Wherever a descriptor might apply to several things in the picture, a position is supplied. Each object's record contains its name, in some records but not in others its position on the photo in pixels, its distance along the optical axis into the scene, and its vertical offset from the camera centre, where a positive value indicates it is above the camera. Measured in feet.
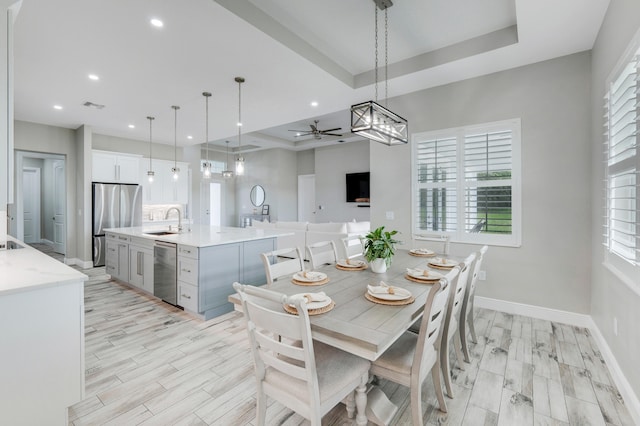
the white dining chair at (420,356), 4.85 -2.68
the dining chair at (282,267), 6.84 -1.44
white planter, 7.47 -1.40
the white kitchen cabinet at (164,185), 22.35 +2.03
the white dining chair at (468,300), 7.65 -2.50
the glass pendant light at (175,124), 15.48 +5.39
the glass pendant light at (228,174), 13.79 +1.71
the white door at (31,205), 28.15 +0.49
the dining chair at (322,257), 8.35 -1.46
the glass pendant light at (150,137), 17.17 +5.36
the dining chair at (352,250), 9.90 -1.43
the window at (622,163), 6.27 +1.17
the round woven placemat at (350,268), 7.91 -1.56
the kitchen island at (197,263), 10.76 -2.17
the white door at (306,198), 31.71 +1.36
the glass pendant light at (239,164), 12.68 +2.02
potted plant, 7.39 -0.99
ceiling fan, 21.57 +5.96
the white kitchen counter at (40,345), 5.02 -2.45
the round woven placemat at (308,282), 6.45 -1.59
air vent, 14.66 +5.35
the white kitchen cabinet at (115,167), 19.51 +2.99
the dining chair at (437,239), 10.67 -1.14
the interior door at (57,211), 24.09 -0.08
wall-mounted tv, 27.07 +2.18
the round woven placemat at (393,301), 5.28 -1.65
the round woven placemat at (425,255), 9.81 -1.48
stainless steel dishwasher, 11.59 -2.51
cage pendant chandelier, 7.46 +2.42
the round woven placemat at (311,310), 4.72 -1.65
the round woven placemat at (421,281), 6.66 -1.60
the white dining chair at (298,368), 3.97 -2.60
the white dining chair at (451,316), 6.08 -2.28
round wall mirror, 33.01 +1.72
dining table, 4.11 -1.71
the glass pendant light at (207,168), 14.42 +2.12
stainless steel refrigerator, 19.27 +0.08
